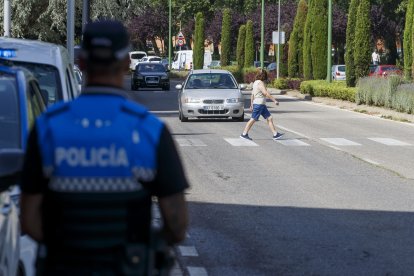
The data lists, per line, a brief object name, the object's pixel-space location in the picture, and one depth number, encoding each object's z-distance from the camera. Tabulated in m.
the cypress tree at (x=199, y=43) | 85.12
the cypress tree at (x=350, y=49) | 45.78
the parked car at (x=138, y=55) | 100.62
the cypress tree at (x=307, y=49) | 55.91
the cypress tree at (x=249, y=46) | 75.38
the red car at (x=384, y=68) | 59.92
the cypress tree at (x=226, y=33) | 80.75
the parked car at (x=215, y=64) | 88.94
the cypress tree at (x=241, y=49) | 78.12
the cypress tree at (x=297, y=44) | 61.97
